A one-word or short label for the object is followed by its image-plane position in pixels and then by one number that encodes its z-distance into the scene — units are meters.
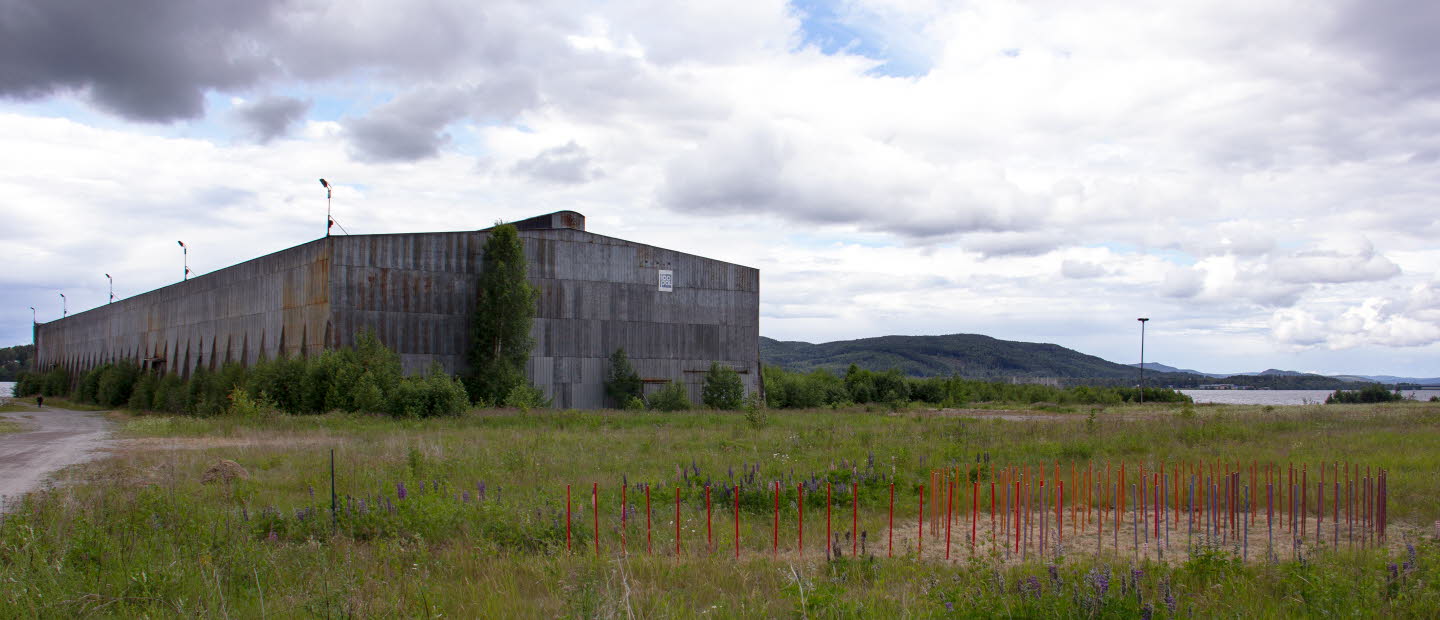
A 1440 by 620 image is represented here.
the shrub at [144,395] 51.78
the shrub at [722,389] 43.81
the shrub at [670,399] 41.59
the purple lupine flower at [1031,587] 7.10
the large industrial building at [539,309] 37.19
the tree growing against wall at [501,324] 38.72
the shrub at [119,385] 58.66
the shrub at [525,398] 36.09
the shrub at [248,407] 31.12
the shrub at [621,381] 41.84
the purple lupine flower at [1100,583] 6.78
